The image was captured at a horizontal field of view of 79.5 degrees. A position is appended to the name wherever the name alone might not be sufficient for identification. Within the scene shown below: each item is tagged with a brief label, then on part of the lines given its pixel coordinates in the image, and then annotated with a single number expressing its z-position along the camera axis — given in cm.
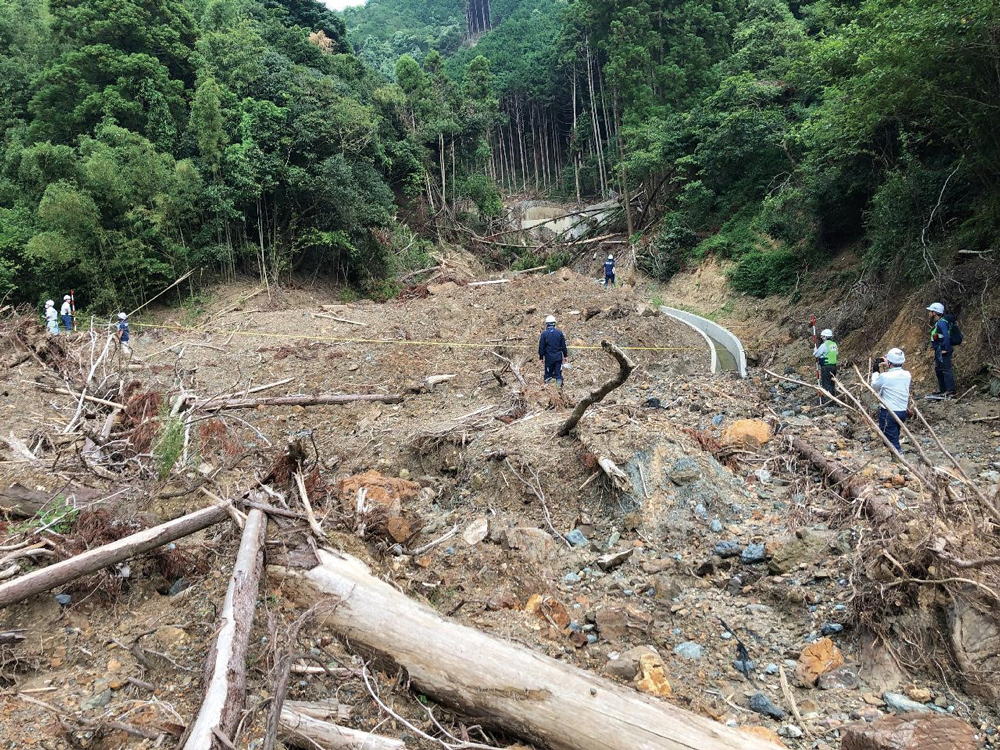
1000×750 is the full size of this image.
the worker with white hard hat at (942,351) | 762
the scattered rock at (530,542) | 477
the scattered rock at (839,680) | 334
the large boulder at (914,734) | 264
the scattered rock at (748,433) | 652
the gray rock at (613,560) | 461
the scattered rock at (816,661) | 343
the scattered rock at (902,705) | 308
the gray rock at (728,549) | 462
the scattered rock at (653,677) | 334
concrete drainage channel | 1231
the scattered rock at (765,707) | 319
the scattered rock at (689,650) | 368
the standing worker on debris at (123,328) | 1378
